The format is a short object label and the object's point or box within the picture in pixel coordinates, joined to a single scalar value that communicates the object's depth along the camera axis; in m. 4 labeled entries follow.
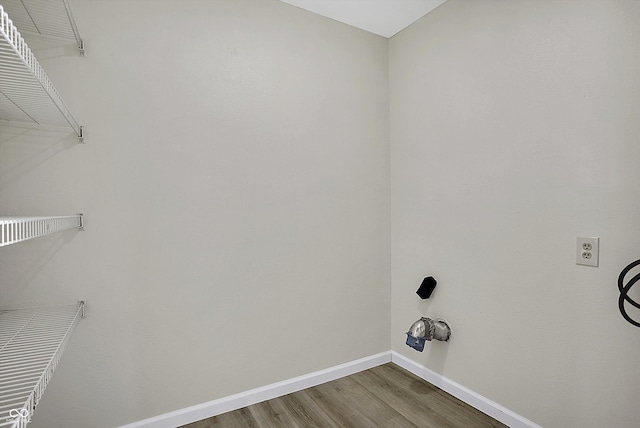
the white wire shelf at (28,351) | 0.72
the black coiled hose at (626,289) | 1.24
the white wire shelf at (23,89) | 0.68
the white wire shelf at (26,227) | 0.63
